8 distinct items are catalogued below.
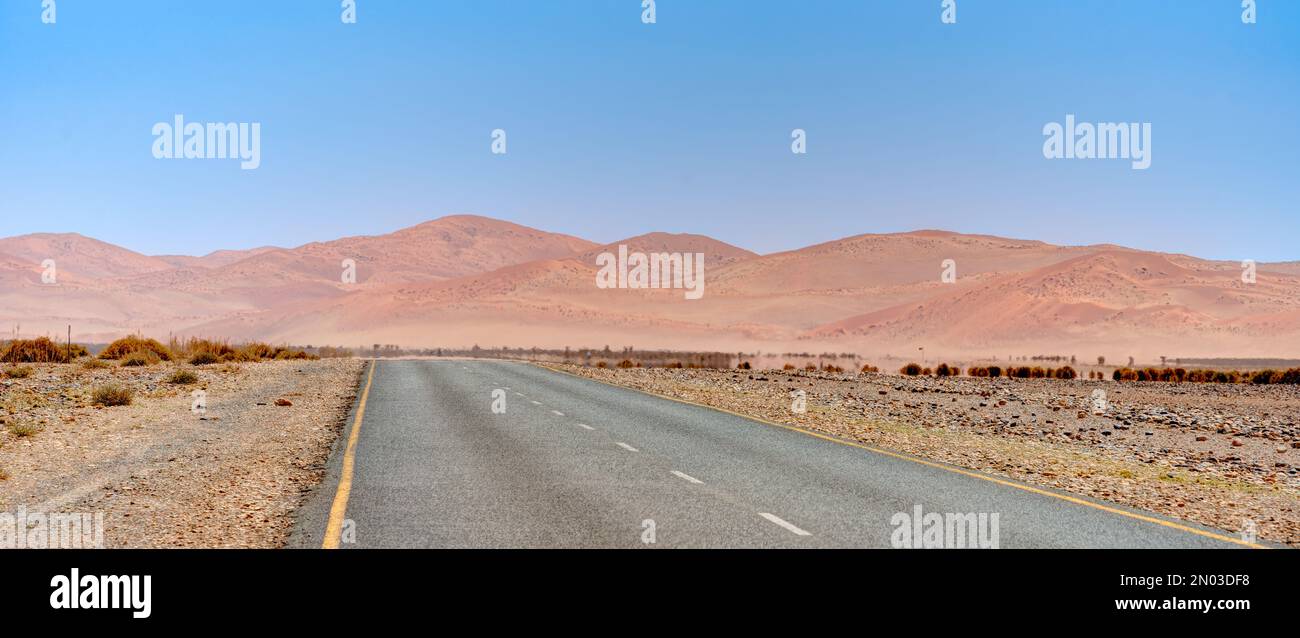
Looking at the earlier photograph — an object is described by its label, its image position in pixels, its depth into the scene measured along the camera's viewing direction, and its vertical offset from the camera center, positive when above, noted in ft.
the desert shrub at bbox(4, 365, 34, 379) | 106.32 -4.13
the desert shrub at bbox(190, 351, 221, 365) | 154.72 -3.90
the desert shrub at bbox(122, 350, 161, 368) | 138.31 -3.57
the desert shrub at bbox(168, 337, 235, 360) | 165.37 -2.48
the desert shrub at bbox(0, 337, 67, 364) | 138.41 -2.47
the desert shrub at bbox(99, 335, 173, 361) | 154.71 -2.23
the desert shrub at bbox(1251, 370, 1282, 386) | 168.25 -8.31
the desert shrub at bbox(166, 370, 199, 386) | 107.04 -4.86
